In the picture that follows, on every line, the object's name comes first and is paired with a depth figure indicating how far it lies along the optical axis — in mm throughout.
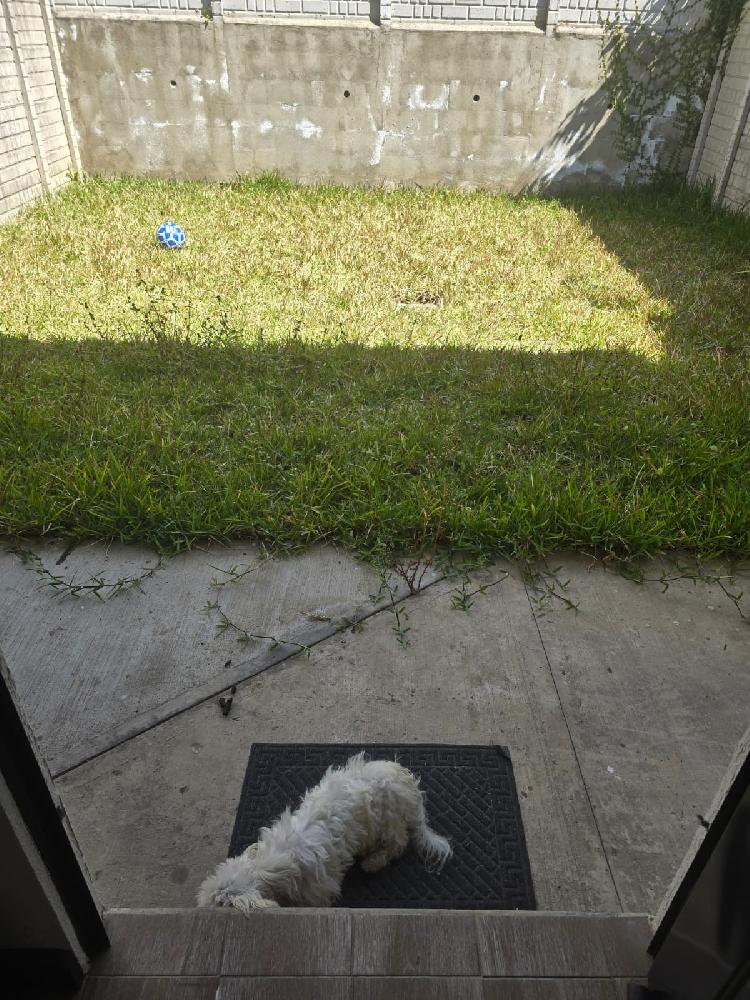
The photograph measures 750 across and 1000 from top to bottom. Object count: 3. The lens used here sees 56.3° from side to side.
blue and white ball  6684
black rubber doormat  1924
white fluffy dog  1674
